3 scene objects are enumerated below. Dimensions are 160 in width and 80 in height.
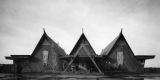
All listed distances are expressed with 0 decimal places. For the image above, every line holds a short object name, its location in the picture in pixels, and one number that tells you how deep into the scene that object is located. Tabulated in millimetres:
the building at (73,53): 20953
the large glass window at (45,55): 22136
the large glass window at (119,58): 21281
